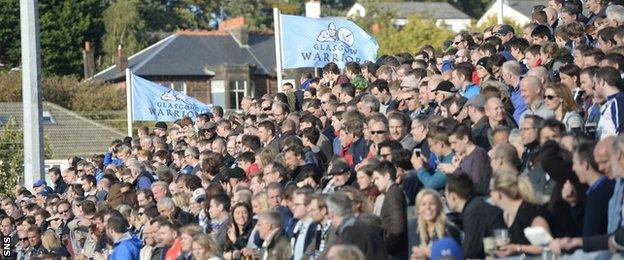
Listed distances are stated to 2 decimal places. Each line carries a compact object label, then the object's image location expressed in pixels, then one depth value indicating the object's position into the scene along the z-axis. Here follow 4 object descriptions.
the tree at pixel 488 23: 75.84
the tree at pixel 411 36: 81.38
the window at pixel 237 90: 73.00
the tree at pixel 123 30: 82.69
